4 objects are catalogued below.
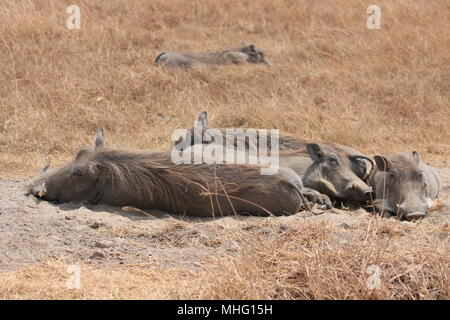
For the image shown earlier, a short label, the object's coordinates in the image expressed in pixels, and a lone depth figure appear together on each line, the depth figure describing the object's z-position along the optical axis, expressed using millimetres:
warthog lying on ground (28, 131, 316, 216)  11164
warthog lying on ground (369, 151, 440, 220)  11281
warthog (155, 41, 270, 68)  20872
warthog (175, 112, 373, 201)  12195
